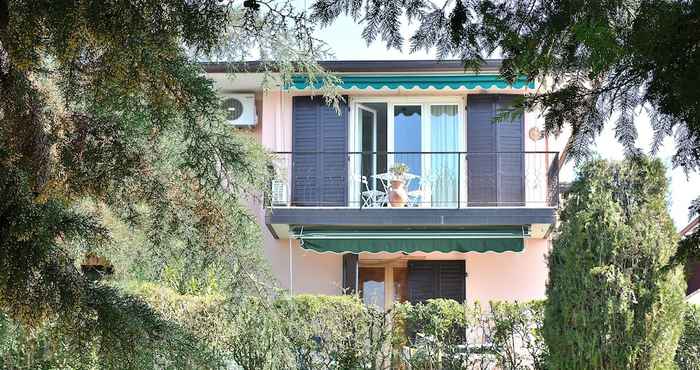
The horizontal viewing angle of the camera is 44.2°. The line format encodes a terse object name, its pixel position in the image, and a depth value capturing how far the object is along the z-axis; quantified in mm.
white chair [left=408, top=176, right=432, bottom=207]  19234
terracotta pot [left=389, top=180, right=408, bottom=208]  18594
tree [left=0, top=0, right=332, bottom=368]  4363
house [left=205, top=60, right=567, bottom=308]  18219
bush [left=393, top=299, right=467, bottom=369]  13164
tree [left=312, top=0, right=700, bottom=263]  3424
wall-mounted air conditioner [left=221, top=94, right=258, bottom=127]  19875
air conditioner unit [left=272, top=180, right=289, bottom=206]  18656
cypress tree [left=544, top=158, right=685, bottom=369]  11078
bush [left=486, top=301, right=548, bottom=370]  13023
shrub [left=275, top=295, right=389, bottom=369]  13000
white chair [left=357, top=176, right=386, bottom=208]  18891
